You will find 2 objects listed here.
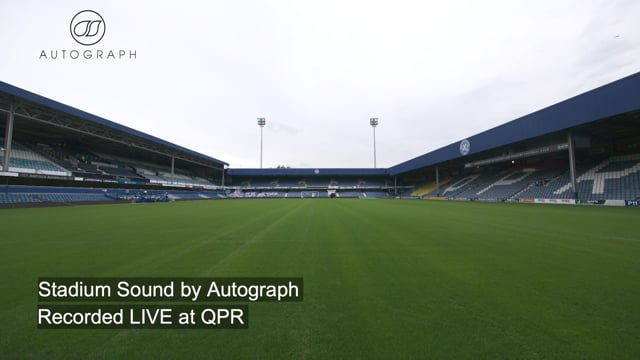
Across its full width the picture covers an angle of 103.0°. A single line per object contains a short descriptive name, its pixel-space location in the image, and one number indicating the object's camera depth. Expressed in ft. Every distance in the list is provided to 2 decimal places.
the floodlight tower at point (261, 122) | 221.87
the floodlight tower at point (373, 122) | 222.48
